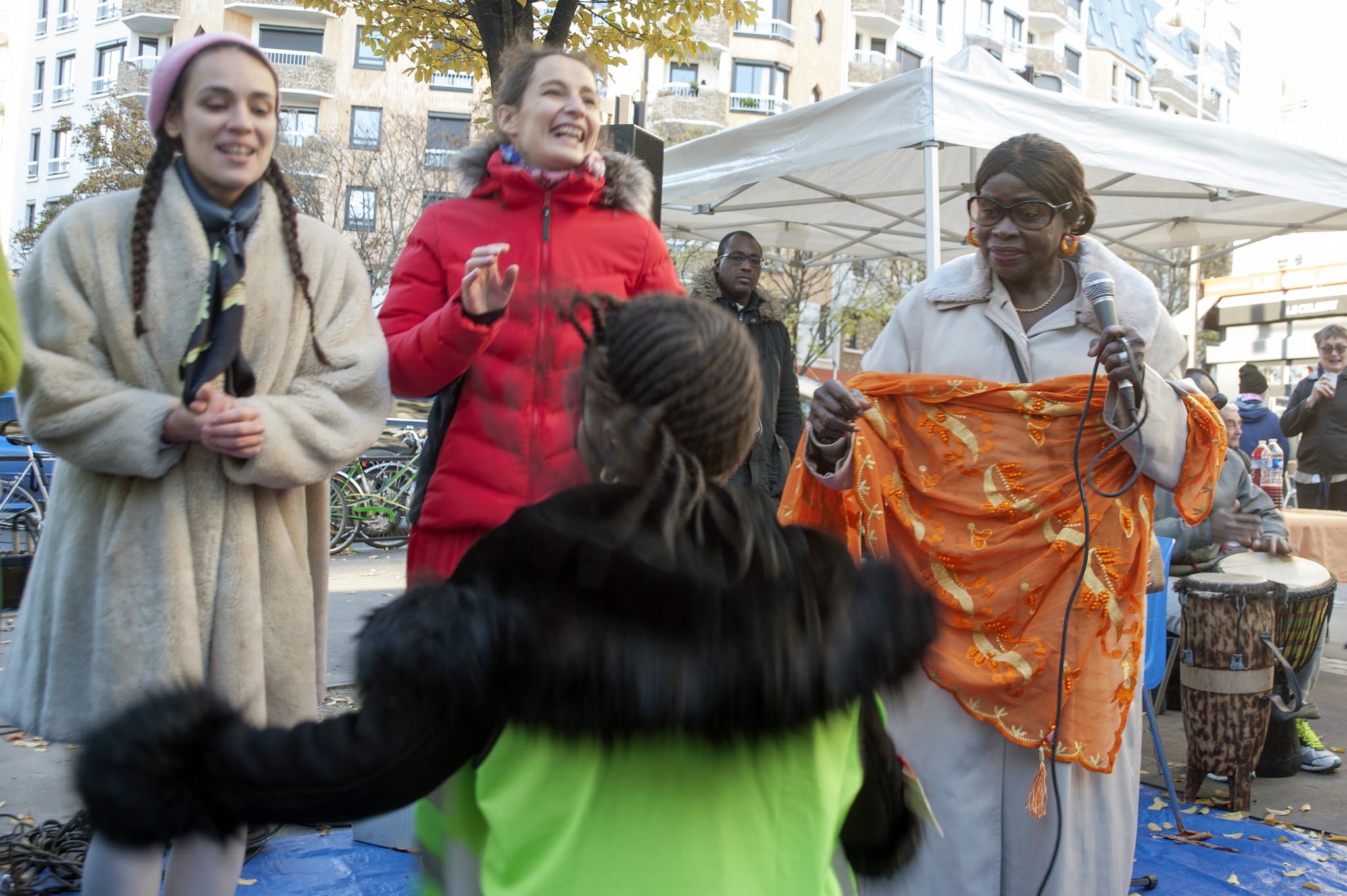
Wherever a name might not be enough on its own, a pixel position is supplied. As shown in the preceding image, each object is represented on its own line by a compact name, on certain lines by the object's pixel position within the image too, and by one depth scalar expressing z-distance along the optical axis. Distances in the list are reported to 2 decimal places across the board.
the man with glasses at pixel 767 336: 5.79
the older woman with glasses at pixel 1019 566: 2.67
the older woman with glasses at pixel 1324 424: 9.07
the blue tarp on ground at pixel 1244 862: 3.73
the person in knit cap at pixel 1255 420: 9.73
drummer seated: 5.07
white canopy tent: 6.23
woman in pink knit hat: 2.09
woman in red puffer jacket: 2.40
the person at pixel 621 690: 1.15
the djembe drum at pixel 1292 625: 4.72
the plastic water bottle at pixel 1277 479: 6.51
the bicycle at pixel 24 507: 9.12
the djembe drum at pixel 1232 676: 4.41
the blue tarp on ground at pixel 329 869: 3.35
